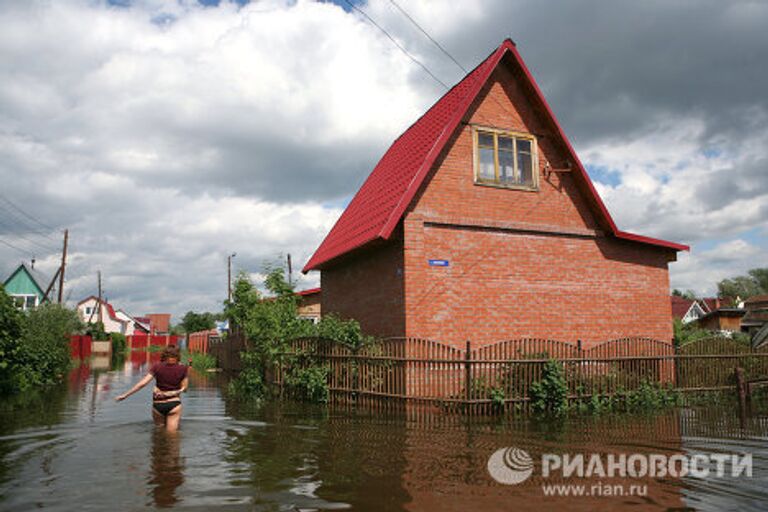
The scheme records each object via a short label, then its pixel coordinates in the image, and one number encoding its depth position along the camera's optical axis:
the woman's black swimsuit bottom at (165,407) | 8.41
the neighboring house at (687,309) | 57.88
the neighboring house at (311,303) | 22.98
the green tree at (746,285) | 91.25
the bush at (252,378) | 13.51
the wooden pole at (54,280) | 39.50
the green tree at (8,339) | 13.89
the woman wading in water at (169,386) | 8.27
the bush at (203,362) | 26.92
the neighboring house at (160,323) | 103.82
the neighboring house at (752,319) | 37.56
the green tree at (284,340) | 12.21
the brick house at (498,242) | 12.44
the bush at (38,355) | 15.30
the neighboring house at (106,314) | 73.12
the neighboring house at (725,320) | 42.38
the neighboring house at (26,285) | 46.94
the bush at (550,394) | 11.24
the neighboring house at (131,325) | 77.81
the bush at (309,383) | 11.98
